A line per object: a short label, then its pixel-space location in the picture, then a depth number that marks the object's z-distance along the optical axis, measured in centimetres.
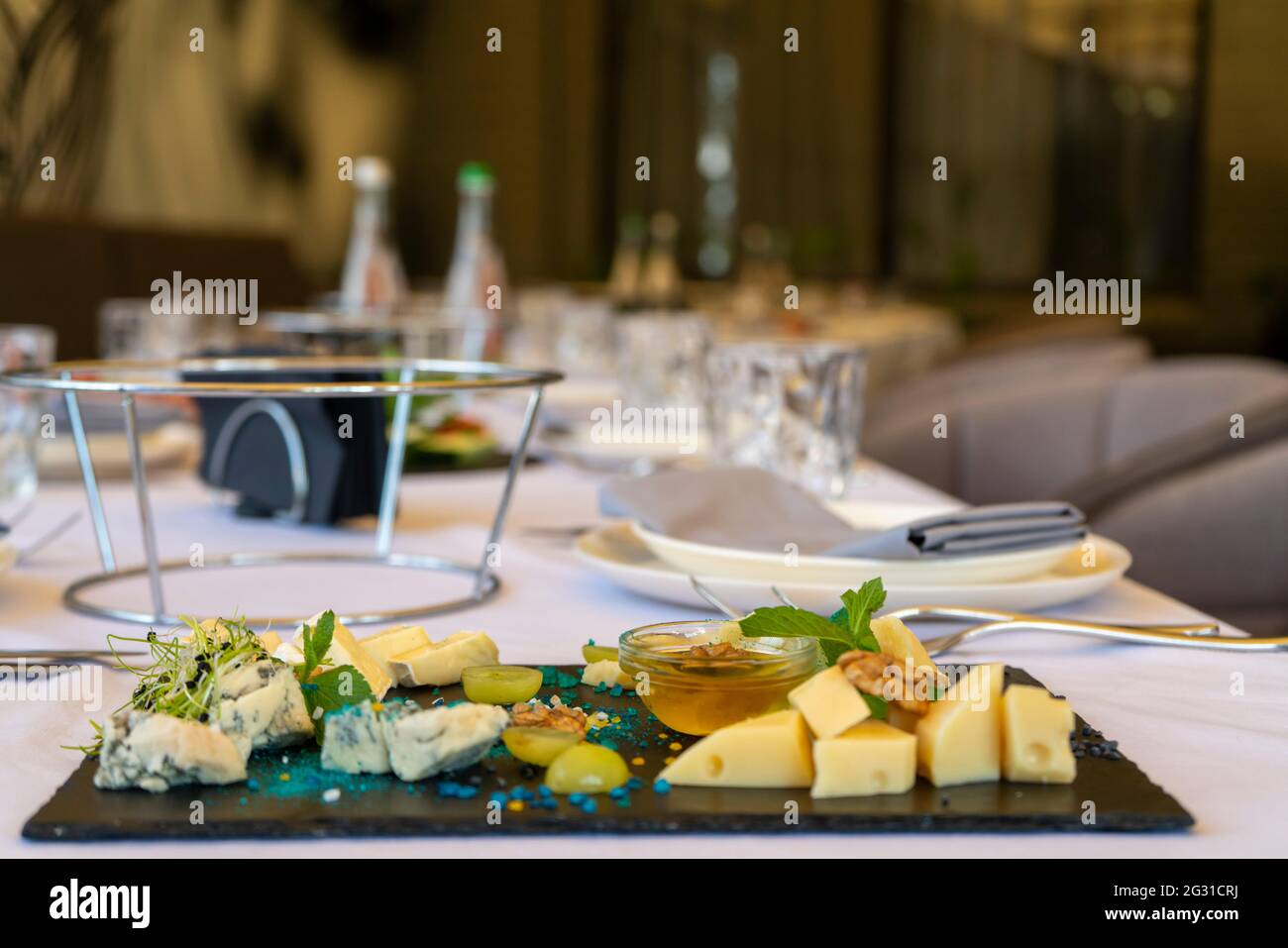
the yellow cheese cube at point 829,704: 49
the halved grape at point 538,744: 51
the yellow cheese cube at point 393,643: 62
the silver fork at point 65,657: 69
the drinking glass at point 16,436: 105
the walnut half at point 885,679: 51
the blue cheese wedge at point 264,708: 51
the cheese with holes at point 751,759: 49
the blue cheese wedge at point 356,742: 49
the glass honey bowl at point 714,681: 54
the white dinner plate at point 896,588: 79
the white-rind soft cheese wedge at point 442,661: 61
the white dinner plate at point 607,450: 154
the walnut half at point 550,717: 54
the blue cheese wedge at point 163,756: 48
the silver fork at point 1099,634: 72
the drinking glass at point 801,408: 127
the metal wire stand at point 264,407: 73
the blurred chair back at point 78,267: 307
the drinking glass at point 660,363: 187
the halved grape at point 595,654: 64
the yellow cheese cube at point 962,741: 49
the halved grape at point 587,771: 49
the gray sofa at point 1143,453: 177
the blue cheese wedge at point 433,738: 49
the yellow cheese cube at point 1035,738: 49
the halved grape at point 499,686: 59
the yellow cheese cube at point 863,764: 48
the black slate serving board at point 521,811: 46
